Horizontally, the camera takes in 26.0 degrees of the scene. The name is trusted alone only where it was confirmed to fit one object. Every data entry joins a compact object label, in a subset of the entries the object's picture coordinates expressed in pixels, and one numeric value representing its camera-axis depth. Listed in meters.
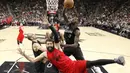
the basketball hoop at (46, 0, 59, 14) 13.11
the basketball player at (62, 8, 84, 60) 8.38
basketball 8.49
